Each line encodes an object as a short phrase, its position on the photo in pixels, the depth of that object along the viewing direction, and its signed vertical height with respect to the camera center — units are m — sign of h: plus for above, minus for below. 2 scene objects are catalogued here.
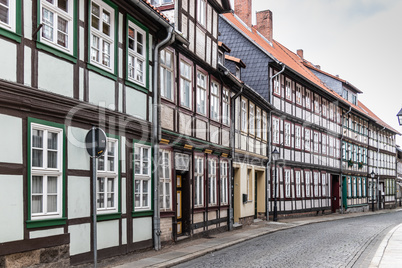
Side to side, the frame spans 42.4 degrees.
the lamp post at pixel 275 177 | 24.35 -0.57
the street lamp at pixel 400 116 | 16.75 +1.58
